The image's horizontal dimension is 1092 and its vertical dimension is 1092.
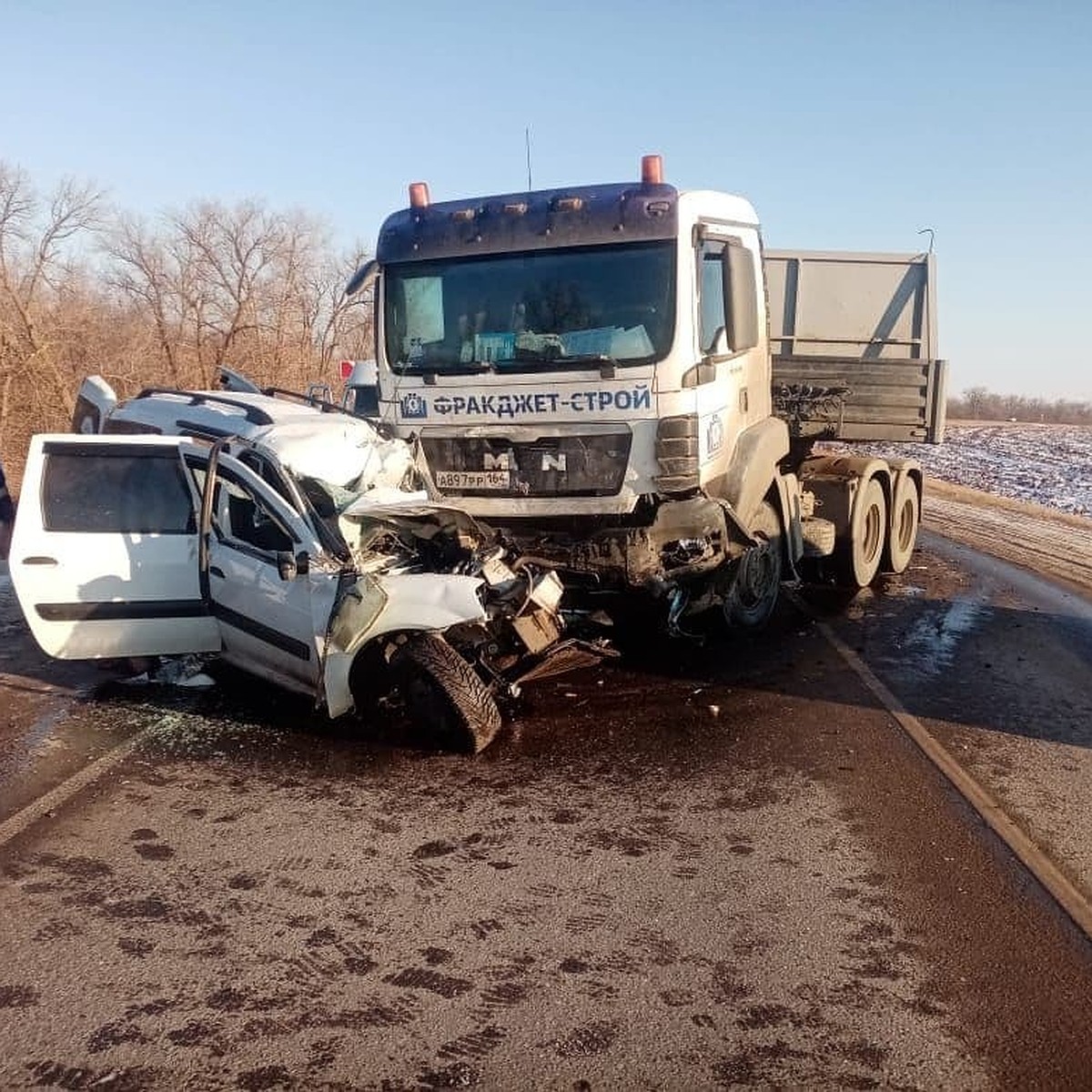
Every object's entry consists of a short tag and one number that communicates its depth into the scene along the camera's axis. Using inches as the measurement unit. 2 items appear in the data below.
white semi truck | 249.8
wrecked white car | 205.8
